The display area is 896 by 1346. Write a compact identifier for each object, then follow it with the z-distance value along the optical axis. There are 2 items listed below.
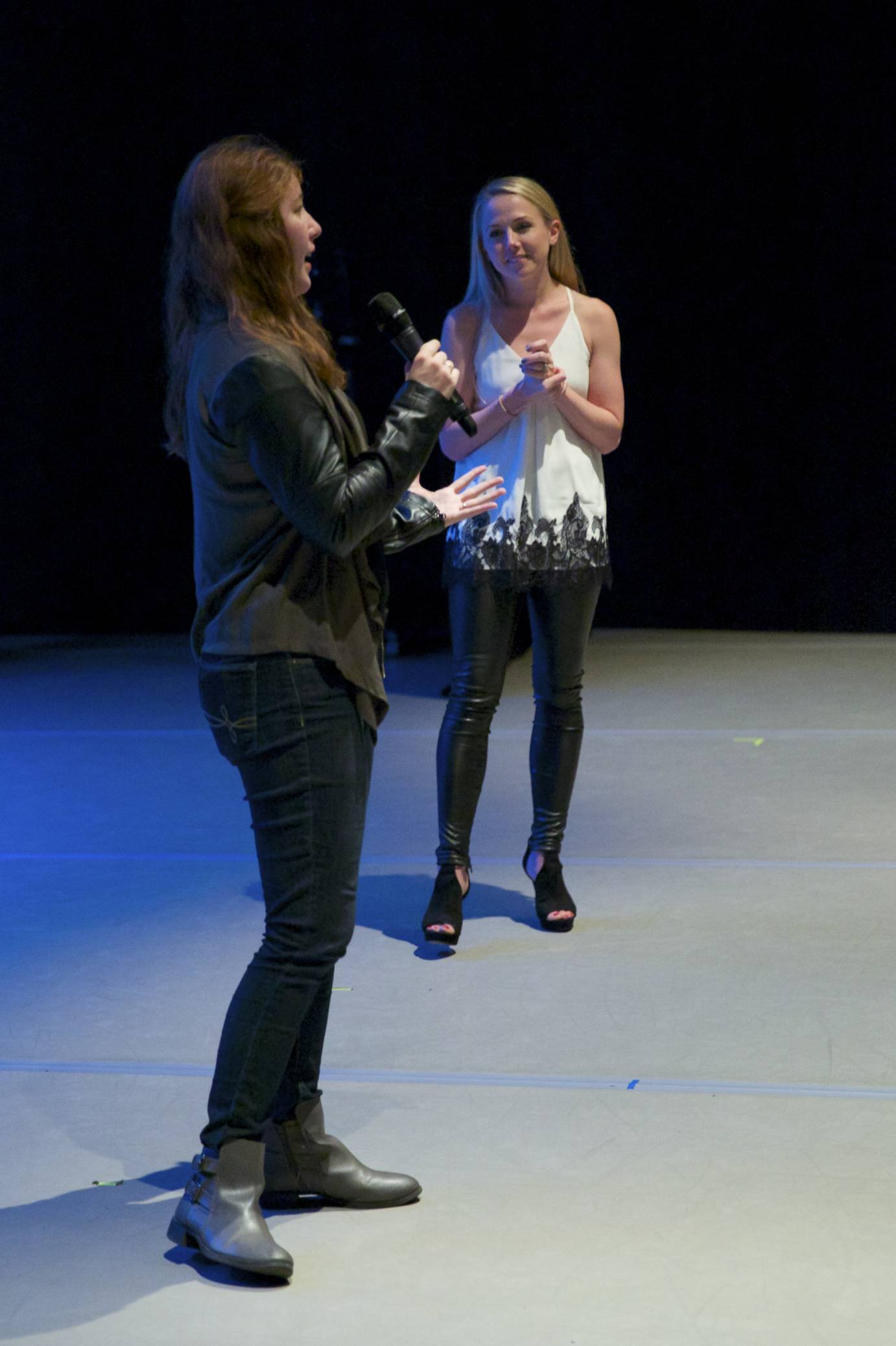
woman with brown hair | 6.41
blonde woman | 7.98
